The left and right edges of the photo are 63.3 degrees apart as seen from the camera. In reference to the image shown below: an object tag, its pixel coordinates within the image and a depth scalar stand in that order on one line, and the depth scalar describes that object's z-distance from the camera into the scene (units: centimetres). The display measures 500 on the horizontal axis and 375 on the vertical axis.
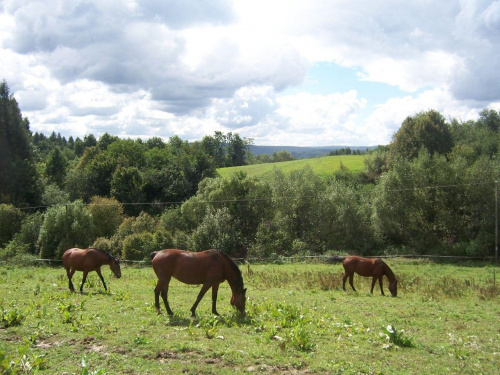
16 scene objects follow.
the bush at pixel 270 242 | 3975
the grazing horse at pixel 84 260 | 1580
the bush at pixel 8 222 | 4256
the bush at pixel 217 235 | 3908
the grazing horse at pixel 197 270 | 1152
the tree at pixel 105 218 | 4616
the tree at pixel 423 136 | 5531
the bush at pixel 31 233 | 4050
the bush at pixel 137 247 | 3775
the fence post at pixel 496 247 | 3227
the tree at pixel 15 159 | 5319
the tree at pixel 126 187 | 5972
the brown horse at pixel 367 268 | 1762
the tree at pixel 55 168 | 7825
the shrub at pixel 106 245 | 3891
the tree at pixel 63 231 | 3622
